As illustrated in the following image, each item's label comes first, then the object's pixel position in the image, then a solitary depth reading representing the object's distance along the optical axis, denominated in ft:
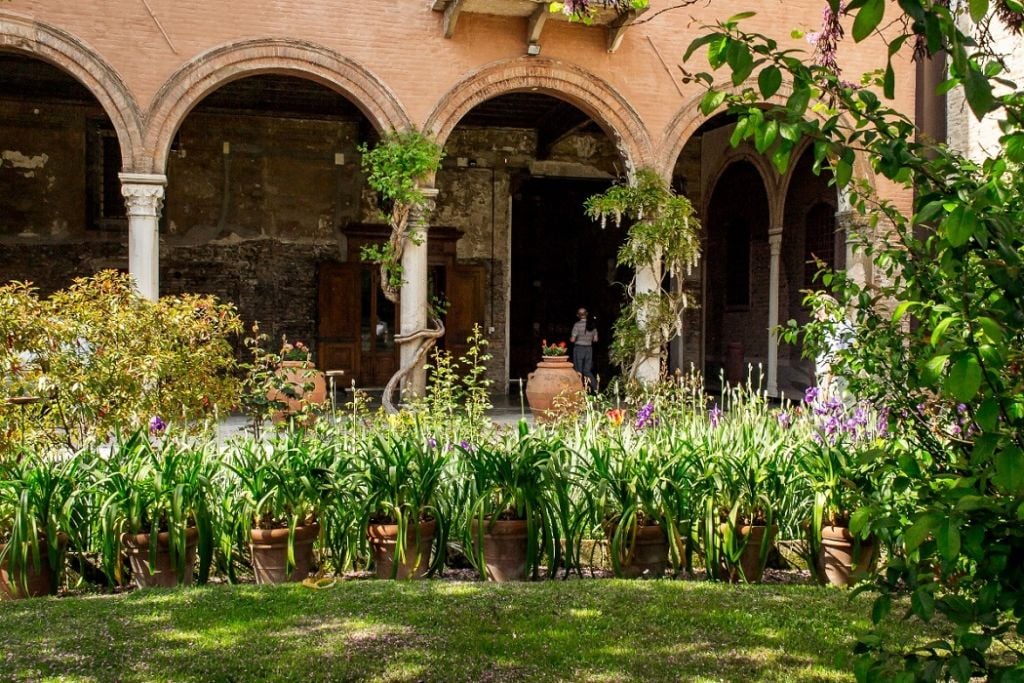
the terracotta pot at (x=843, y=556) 14.98
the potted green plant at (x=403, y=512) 15.03
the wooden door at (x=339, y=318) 51.49
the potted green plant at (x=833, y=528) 14.88
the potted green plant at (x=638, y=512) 15.16
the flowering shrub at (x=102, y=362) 18.72
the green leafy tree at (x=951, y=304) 5.00
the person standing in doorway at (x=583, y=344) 49.19
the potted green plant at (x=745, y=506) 15.01
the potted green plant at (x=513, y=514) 15.15
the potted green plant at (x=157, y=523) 14.29
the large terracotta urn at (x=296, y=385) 23.88
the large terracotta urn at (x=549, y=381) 38.22
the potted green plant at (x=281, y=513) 14.83
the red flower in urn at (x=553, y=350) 39.42
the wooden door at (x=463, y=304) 53.26
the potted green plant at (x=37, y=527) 14.01
